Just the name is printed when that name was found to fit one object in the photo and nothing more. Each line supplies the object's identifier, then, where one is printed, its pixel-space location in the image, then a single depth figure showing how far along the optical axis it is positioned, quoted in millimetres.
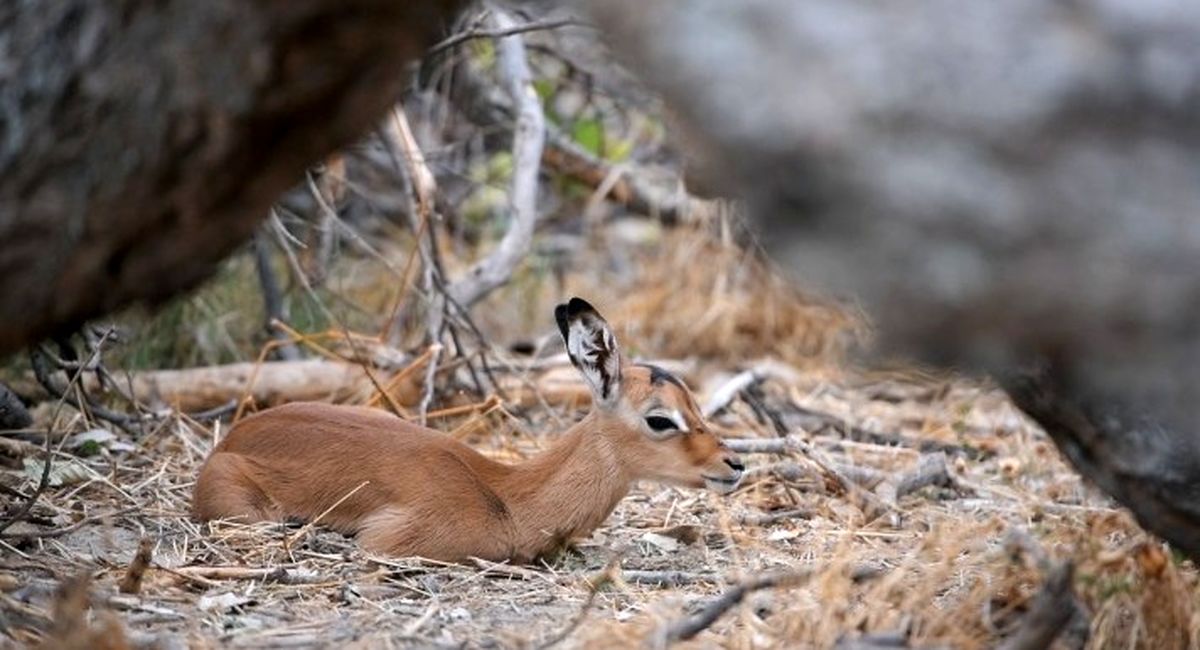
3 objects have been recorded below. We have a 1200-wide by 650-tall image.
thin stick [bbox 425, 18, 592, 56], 14289
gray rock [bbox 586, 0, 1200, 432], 6687
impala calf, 12680
